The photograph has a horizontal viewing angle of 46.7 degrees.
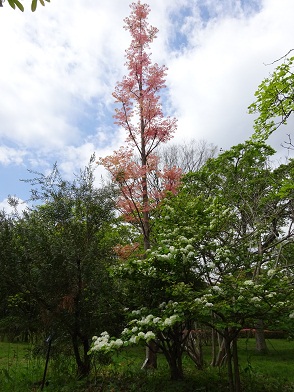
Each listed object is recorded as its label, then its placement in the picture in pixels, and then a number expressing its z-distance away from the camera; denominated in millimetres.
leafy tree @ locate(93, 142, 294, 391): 4547
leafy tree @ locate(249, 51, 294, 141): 6488
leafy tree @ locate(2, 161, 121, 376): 5707
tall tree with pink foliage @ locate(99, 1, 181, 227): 7754
